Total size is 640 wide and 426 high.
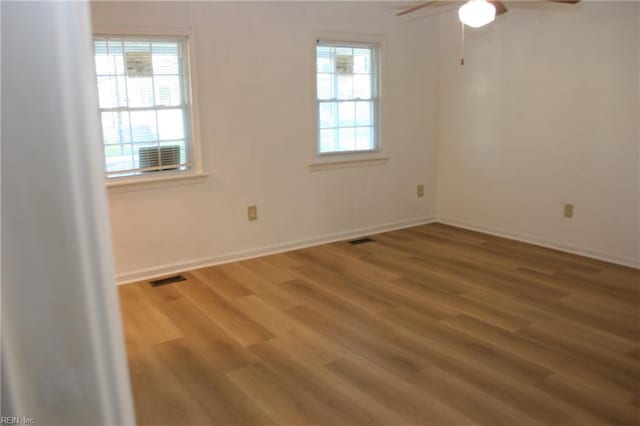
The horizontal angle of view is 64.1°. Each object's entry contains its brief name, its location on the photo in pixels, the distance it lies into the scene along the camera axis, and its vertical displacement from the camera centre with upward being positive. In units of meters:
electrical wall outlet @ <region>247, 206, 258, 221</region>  4.53 -0.68
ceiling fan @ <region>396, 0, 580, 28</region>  2.76 +0.63
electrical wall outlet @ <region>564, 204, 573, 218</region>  4.52 -0.74
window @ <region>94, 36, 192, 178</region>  3.75 +0.26
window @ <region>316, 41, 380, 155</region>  4.81 +0.34
